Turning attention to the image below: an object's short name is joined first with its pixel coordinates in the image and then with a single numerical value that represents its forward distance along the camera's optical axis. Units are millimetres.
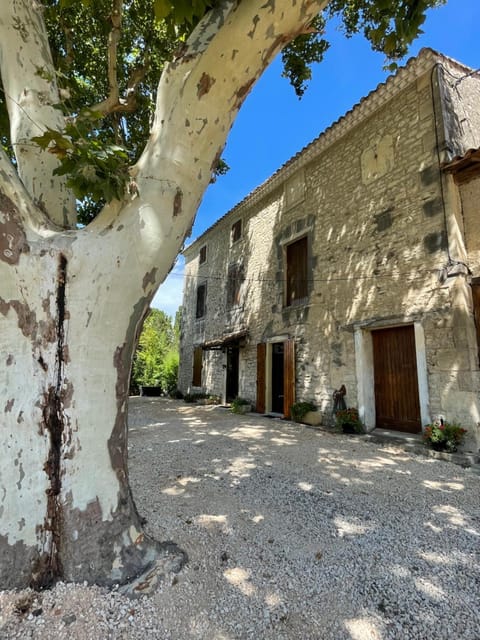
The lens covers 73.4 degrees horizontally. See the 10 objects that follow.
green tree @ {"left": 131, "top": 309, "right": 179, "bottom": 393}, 15453
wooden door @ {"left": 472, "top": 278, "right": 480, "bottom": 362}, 4828
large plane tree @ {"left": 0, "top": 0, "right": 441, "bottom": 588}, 1520
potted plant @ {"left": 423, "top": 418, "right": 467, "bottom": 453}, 4539
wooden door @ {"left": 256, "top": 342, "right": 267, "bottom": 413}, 8827
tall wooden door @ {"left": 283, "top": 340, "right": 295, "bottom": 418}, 7758
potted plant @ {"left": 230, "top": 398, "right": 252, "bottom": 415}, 9000
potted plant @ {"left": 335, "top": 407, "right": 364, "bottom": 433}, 5980
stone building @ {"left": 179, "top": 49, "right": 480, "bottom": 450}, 5031
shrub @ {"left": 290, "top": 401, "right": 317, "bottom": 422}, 7102
